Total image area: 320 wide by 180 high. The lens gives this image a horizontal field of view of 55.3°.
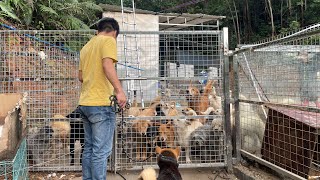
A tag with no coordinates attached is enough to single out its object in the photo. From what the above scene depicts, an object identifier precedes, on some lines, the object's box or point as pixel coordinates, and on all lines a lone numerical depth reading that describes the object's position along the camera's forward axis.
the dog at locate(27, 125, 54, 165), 4.89
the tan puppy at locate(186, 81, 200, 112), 5.96
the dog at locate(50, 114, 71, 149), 4.97
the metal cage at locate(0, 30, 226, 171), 4.89
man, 3.33
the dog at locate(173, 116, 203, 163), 5.48
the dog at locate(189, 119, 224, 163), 5.12
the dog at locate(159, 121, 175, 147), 5.28
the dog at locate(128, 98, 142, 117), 5.53
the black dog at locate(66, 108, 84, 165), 4.93
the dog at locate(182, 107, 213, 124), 5.50
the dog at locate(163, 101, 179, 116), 5.84
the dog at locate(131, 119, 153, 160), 5.15
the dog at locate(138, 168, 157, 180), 3.53
